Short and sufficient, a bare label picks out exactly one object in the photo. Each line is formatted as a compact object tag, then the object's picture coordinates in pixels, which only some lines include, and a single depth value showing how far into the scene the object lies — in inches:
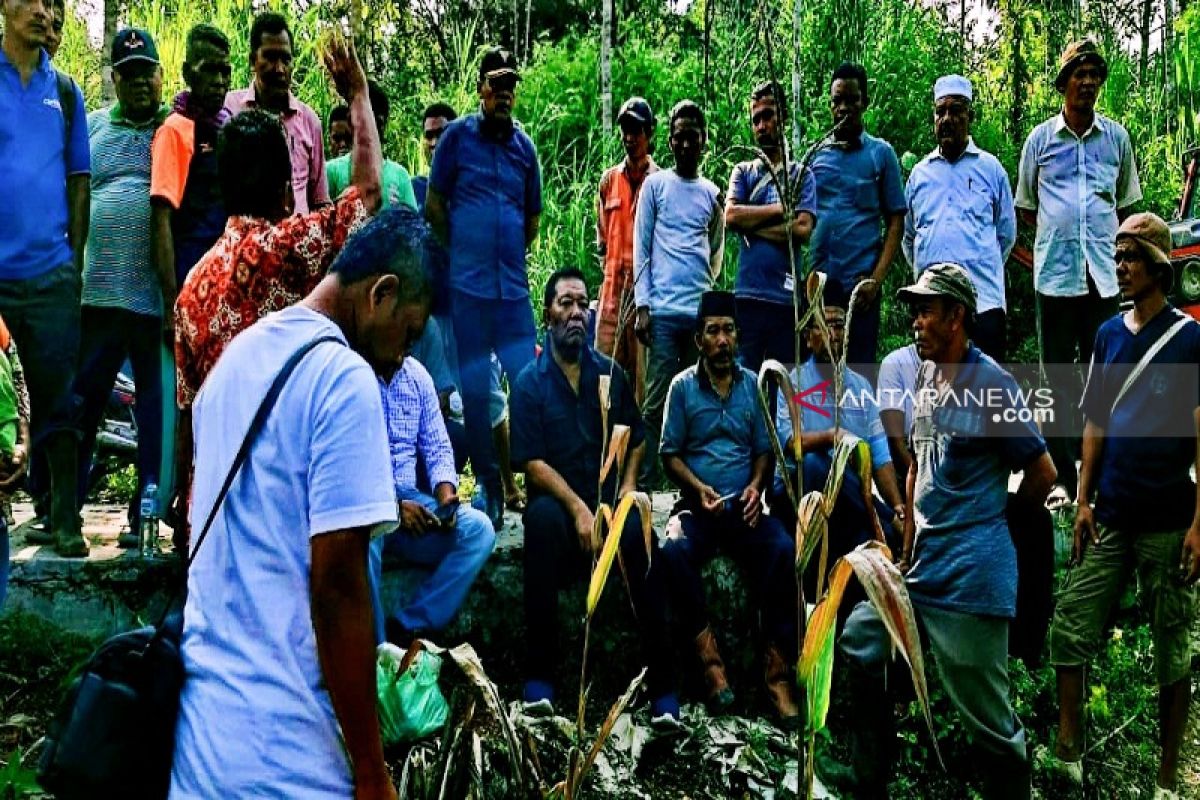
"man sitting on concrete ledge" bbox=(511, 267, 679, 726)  175.6
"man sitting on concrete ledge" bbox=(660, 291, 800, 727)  186.2
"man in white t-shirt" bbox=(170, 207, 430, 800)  64.7
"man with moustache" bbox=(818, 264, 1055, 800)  143.6
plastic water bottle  176.6
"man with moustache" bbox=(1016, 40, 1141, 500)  222.7
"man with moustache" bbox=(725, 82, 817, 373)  218.8
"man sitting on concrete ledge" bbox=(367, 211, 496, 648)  170.1
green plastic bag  81.2
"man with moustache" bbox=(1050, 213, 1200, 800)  164.1
